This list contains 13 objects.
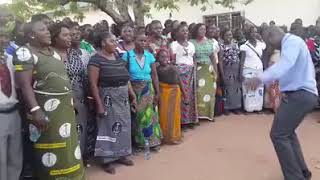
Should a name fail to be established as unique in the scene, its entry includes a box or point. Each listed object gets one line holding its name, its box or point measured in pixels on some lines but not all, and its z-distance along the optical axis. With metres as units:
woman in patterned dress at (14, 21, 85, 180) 3.37
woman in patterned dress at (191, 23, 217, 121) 6.46
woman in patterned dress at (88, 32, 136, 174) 4.50
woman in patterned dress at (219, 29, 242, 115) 7.07
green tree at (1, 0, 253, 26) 8.34
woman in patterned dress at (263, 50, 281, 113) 7.32
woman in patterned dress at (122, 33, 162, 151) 5.00
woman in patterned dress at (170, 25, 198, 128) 6.06
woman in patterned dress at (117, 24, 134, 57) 5.03
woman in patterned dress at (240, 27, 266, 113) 7.05
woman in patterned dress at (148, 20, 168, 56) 5.86
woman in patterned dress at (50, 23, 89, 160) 4.36
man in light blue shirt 3.85
